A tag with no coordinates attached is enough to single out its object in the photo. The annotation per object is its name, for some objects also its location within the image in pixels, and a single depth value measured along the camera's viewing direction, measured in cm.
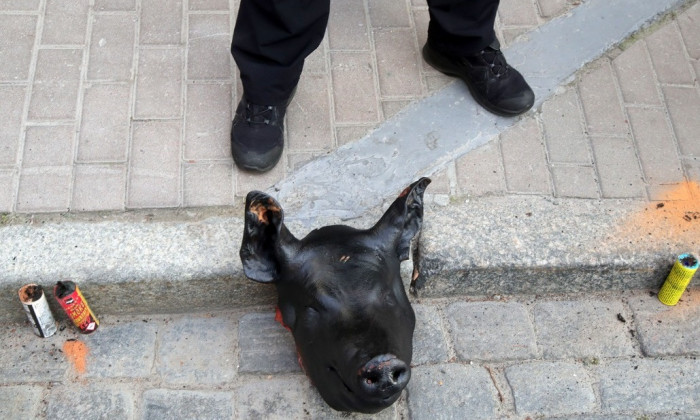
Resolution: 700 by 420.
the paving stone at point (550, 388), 305
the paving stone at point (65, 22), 377
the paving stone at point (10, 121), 338
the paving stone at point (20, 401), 290
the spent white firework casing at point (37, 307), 295
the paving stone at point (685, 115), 369
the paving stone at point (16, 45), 364
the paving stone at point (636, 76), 383
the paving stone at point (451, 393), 301
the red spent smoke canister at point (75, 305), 294
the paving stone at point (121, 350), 304
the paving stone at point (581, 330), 321
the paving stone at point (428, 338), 315
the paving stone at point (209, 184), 334
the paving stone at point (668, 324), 323
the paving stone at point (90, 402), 293
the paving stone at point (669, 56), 393
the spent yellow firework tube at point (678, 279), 321
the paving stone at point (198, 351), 305
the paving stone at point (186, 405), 295
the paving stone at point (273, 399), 297
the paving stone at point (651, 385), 307
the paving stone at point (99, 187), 328
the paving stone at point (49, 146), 338
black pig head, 253
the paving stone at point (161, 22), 382
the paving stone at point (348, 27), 391
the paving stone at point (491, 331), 319
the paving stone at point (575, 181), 348
